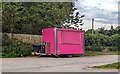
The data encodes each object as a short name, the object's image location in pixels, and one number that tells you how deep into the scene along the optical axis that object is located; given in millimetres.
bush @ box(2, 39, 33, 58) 13504
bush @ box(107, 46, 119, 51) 20854
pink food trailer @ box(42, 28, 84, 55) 13795
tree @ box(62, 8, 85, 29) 17233
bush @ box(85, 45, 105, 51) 18886
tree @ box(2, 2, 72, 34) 14235
